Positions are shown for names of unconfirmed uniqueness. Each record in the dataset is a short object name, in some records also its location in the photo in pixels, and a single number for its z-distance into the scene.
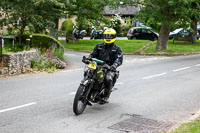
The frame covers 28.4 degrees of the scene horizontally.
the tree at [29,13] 18.81
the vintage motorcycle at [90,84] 7.73
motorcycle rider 8.64
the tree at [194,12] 25.44
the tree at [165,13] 24.39
